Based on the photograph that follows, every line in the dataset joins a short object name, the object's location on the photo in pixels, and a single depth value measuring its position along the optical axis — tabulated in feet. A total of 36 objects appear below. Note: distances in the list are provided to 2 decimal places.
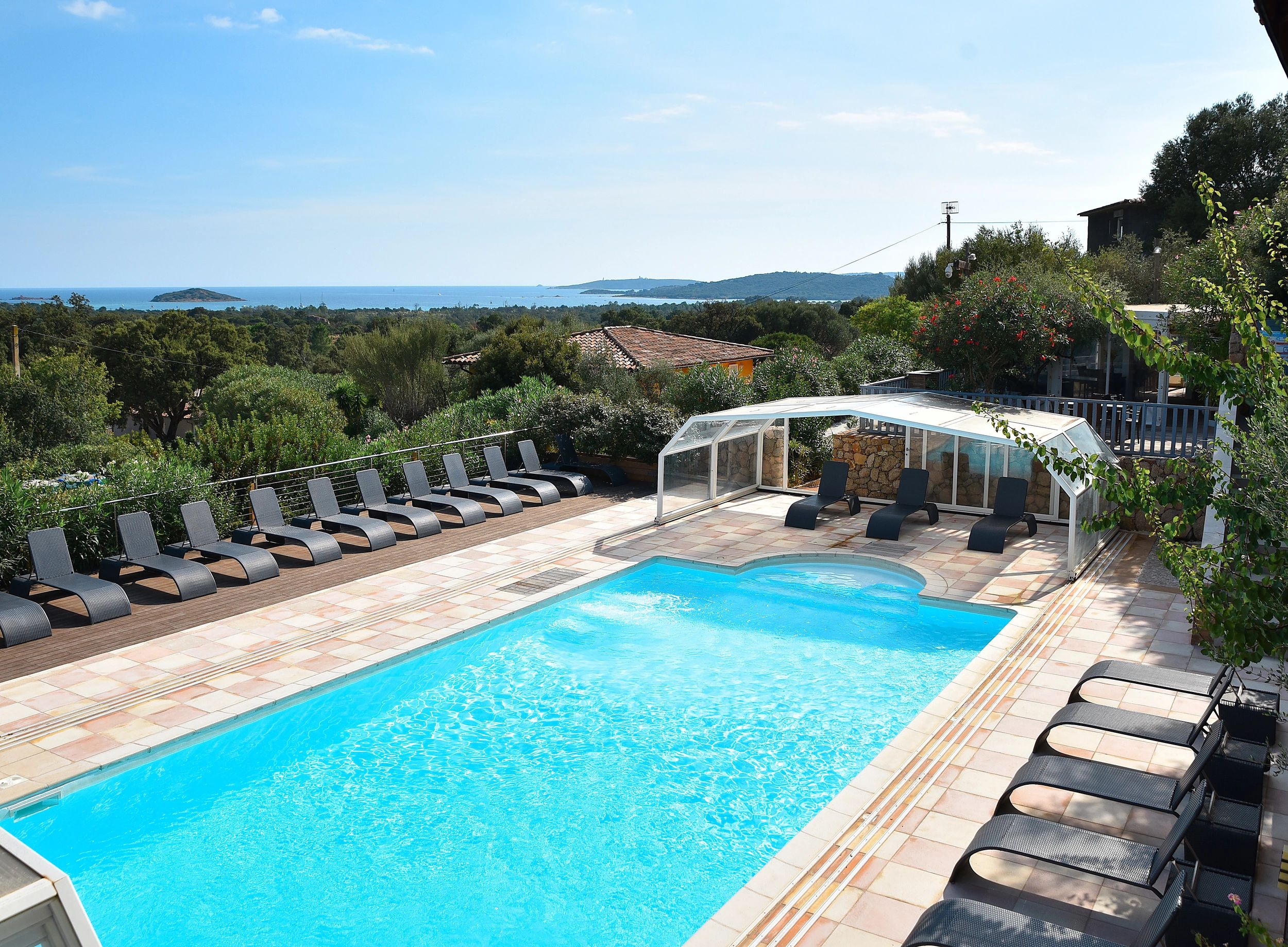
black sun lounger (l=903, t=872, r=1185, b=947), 12.74
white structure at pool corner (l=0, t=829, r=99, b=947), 8.24
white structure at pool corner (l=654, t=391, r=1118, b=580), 38.55
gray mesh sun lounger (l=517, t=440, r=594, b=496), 52.29
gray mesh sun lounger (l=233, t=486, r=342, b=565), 39.40
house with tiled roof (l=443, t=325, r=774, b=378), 125.18
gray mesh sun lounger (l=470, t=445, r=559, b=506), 50.37
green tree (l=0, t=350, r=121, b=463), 107.96
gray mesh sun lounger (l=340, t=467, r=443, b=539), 43.93
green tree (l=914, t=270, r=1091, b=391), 50.34
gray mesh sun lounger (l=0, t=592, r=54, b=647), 29.63
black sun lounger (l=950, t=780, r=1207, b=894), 14.51
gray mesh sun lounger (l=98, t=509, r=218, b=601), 34.63
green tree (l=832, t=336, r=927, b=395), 63.62
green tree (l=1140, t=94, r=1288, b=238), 105.81
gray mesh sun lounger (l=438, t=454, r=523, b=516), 48.06
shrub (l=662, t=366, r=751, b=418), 56.90
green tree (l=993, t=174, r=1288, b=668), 11.09
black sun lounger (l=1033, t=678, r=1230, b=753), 18.63
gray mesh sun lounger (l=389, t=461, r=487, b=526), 46.14
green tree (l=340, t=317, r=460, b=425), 128.98
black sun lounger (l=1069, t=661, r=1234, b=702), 20.80
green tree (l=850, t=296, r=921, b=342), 117.70
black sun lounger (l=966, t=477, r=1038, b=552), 39.81
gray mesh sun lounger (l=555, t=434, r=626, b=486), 54.95
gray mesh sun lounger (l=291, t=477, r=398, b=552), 41.70
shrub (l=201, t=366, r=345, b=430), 87.35
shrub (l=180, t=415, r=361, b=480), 48.62
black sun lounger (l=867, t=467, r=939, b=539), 42.14
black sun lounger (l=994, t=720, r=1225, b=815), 16.29
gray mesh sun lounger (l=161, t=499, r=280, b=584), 36.88
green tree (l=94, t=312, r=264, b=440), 160.15
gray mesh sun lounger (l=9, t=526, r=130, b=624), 31.91
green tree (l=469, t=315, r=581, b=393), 114.32
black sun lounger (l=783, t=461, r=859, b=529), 46.14
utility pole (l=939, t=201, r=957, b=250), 143.74
